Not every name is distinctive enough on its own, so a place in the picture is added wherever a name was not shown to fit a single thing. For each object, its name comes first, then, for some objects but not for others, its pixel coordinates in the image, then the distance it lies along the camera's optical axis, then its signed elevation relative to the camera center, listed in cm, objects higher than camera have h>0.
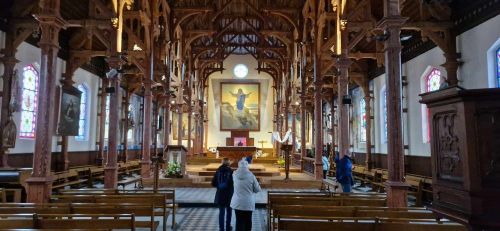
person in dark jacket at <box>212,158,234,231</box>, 777 -86
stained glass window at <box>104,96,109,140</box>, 2316 +187
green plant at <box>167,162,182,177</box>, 1713 -107
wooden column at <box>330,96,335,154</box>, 2856 +232
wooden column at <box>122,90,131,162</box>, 2453 +165
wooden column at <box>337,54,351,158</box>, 1370 +148
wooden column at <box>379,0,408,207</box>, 802 +91
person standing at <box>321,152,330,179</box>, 1783 -86
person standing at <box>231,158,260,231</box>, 679 -88
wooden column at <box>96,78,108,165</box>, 1955 +139
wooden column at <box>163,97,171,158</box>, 2119 +151
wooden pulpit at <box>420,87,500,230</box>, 227 -6
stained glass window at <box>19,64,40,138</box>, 1470 +178
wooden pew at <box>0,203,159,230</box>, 610 -103
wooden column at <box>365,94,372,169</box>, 2094 +79
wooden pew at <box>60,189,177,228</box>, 853 -110
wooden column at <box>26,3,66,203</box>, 866 +101
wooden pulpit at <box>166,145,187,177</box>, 1716 -40
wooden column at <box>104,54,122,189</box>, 1280 +45
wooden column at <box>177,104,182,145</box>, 2502 +157
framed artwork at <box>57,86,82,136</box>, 1423 +133
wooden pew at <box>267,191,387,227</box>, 761 -109
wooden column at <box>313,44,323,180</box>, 1697 +123
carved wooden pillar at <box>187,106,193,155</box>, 2895 +134
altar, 1815 -21
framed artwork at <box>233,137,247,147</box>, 4051 +72
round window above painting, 4188 +836
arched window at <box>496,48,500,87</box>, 1129 +254
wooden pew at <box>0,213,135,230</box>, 496 -102
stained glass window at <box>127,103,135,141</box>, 2676 +133
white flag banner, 2480 +83
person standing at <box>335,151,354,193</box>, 1170 -81
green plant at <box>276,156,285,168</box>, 2465 -107
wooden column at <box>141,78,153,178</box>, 1695 +55
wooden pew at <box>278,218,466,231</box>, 472 -99
